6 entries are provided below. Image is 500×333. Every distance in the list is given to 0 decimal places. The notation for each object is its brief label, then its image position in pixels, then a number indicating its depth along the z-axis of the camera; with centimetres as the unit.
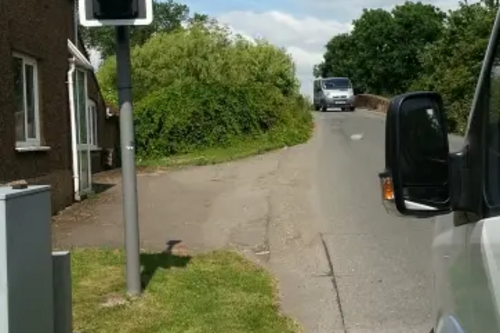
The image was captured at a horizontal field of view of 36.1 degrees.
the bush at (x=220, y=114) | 2320
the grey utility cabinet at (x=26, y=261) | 404
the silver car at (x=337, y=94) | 4253
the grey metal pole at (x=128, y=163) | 706
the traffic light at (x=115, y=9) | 664
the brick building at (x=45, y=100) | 1015
